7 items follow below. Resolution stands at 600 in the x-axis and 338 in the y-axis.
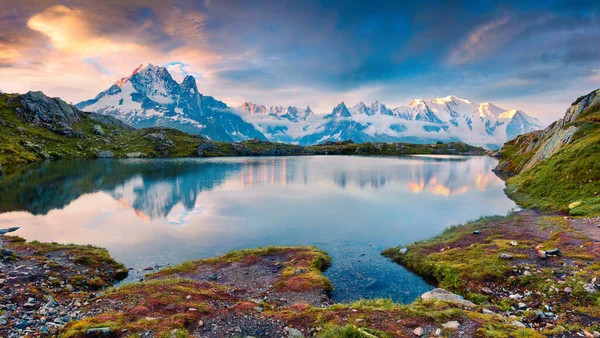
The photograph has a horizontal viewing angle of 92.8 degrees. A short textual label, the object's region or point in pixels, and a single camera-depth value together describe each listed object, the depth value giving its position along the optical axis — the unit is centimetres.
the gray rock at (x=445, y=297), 1969
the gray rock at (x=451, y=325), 1519
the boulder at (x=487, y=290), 2280
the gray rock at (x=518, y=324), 1542
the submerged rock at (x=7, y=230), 3663
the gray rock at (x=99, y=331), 1429
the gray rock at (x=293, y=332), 1555
